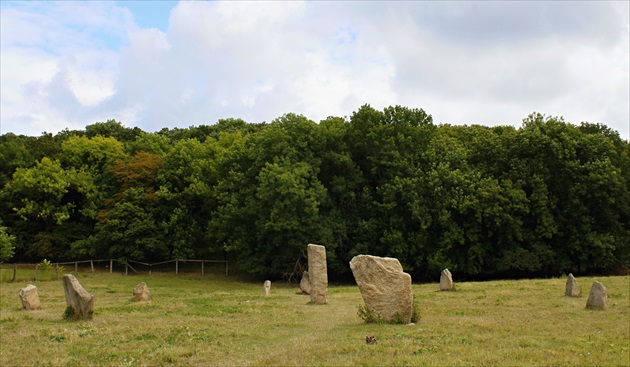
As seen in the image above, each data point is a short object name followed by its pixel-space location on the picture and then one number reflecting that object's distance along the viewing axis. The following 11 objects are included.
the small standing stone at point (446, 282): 28.75
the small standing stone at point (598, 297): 19.98
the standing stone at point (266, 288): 30.53
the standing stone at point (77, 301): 18.94
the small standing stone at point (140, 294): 26.80
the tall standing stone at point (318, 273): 24.06
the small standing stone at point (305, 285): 30.85
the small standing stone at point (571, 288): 24.50
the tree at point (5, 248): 43.18
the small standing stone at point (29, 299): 23.52
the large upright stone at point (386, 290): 16.81
